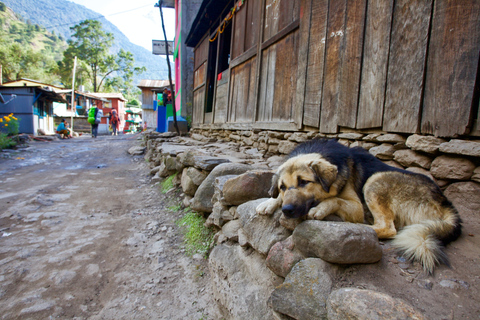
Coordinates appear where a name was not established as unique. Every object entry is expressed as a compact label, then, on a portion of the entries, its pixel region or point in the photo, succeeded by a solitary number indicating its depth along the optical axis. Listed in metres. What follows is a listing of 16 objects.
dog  1.77
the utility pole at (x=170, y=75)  12.48
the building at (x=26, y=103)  18.23
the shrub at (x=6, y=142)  11.98
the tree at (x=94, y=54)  44.41
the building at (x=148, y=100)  31.75
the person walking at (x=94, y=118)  21.09
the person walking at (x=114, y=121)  26.52
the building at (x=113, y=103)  41.34
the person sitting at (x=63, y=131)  20.58
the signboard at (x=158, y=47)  17.39
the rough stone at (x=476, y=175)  2.22
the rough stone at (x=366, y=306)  1.19
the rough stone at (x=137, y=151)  11.99
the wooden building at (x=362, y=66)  2.36
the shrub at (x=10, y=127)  14.92
